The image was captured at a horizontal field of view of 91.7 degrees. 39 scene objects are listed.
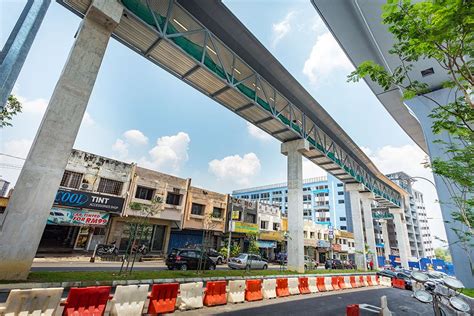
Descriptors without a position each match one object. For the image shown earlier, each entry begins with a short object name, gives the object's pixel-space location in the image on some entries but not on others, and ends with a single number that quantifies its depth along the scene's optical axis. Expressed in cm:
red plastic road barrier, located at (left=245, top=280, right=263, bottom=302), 876
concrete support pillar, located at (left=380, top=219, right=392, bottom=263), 5022
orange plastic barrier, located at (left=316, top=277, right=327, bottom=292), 1236
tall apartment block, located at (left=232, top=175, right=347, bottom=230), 6350
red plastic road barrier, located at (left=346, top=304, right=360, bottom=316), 511
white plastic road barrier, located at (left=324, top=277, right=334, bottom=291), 1285
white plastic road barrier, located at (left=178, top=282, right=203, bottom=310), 700
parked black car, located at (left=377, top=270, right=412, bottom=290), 1875
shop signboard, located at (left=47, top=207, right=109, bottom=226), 1812
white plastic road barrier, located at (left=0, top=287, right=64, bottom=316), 434
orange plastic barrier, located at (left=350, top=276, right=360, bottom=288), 1545
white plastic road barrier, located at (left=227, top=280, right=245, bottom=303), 818
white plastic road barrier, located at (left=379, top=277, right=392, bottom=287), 1889
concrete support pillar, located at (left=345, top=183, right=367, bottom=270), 2955
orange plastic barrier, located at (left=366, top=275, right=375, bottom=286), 1751
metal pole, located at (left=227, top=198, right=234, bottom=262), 2527
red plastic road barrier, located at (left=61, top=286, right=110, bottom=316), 500
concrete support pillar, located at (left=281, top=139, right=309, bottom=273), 1844
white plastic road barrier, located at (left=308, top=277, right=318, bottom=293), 1171
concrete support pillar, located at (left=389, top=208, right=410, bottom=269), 4322
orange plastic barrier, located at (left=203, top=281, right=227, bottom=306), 758
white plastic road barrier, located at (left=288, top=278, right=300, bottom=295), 1062
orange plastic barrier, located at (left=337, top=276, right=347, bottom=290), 1406
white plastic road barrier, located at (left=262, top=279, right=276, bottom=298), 939
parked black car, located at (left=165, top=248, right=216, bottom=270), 1628
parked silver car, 1992
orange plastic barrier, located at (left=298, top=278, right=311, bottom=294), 1126
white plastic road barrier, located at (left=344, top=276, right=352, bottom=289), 1469
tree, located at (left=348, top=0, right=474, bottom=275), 400
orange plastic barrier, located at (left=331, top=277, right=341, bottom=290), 1351
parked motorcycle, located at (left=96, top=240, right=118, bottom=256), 1892
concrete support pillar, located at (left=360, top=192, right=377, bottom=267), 3284
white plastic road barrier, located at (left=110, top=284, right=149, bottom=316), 564
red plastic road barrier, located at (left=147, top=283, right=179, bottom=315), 629
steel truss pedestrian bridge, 1169
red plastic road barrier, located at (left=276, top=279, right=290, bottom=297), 1001
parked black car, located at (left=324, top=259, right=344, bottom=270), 3133
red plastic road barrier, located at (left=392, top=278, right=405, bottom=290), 1895
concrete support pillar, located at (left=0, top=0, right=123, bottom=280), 739
